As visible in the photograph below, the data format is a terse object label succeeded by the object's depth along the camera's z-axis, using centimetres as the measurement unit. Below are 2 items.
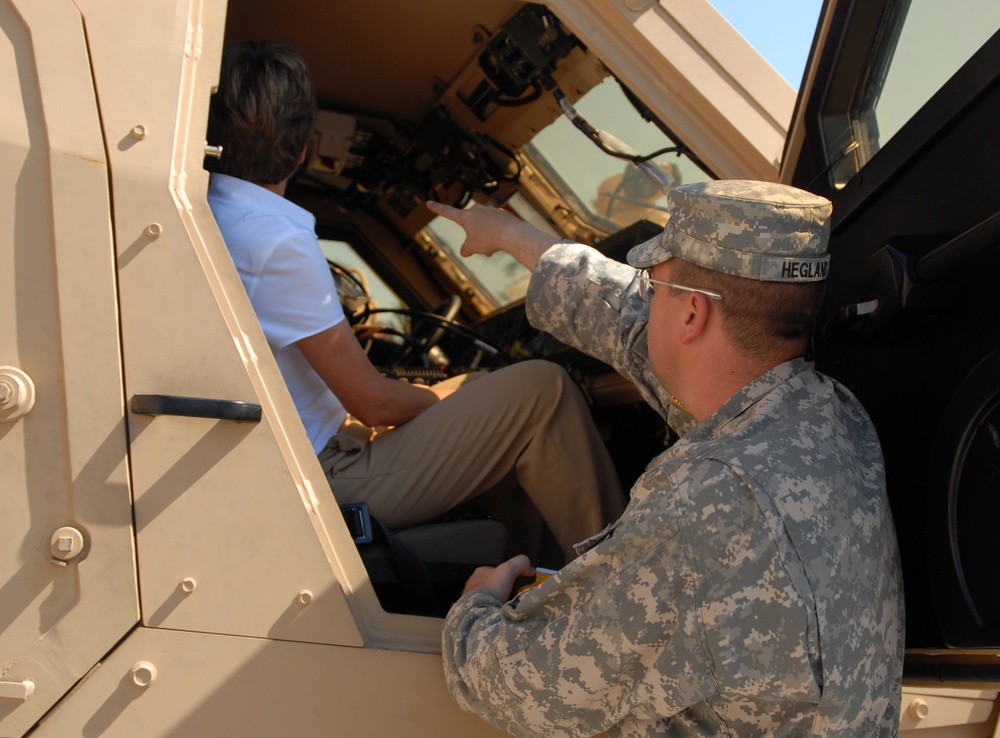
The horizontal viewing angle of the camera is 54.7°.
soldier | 117
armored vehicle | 127
